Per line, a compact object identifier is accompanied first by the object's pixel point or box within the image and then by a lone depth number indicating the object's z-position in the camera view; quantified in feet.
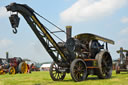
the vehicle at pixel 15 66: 88.43
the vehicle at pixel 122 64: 61.93
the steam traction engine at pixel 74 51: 33.44
